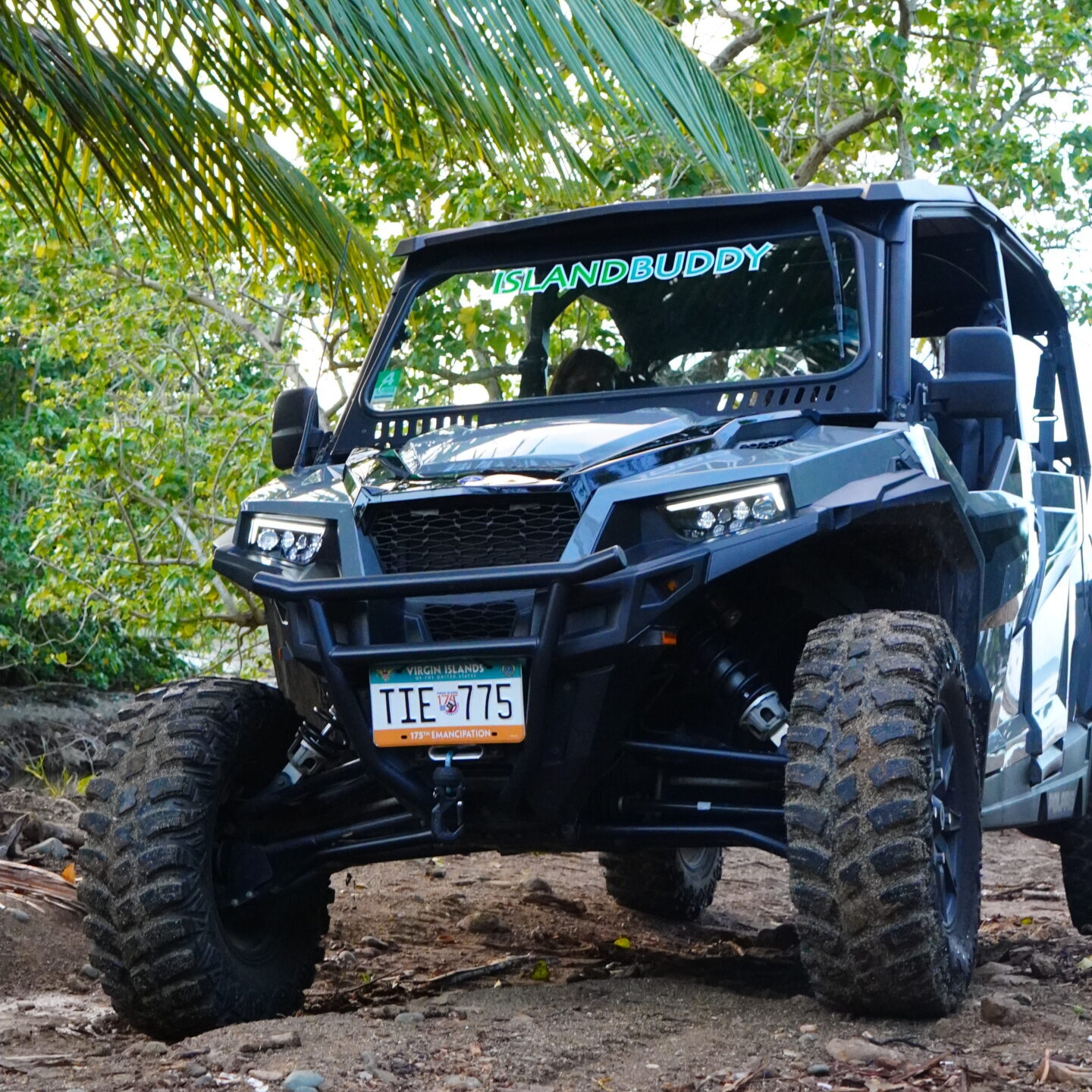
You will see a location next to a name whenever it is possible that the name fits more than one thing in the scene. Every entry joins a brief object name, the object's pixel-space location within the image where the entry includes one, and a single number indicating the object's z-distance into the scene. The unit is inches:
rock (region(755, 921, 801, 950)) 228.8
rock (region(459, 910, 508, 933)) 241.4
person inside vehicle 195.2
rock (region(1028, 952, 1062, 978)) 183.6
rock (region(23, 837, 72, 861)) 264.1
